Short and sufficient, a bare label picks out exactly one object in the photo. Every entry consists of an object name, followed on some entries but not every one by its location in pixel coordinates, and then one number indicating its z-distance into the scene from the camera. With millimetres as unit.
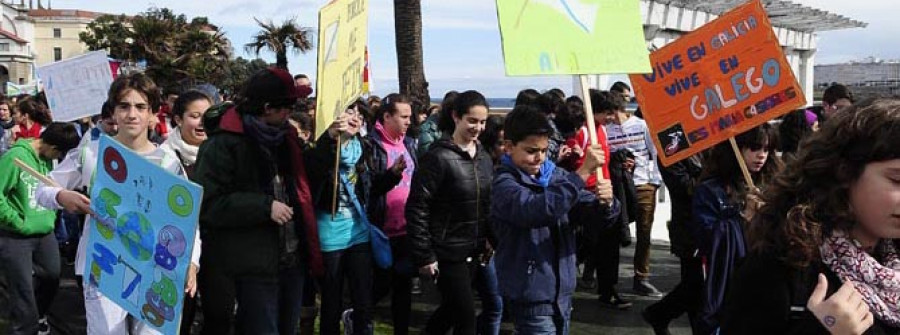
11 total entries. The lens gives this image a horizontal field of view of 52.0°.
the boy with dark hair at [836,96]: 7590
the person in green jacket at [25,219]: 5551
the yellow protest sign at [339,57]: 4477
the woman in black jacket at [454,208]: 5094
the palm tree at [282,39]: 45938
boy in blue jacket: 4453
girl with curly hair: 1973
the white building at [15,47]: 104106
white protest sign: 6789
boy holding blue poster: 4031
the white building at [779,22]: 15562
